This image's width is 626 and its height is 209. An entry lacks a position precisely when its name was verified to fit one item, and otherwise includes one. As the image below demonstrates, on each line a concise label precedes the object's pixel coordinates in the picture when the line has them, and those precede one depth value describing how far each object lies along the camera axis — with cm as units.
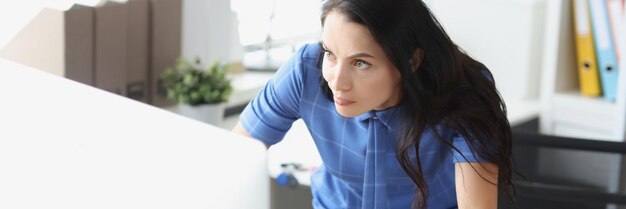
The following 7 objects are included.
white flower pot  246
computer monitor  64
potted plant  246
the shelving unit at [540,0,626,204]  280
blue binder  270
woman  110
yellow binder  277
